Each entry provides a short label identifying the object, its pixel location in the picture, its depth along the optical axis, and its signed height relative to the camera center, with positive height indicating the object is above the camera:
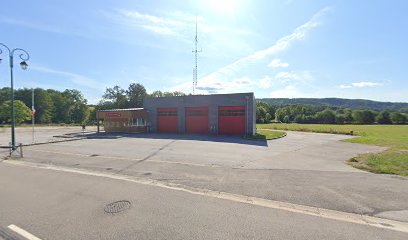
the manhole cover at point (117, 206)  5.85 -2.26
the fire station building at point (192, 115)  30.39 +0.16
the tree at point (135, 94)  73.62 +6.84
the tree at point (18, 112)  66.00 +0.95
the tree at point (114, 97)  75.04 +6.15
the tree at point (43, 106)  82.60 +3.27
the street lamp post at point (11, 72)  16.73 +2.99
